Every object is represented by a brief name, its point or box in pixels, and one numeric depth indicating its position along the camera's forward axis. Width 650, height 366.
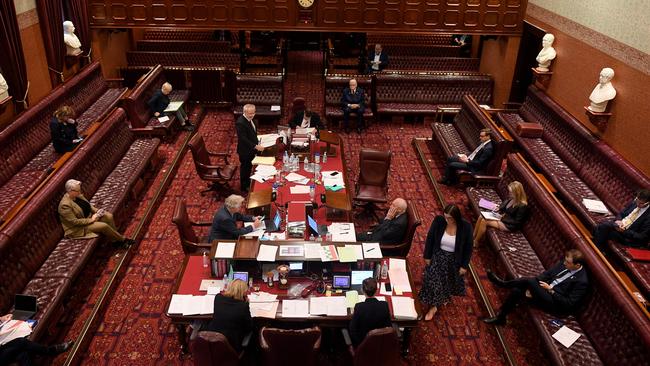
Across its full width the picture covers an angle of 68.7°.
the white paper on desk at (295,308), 5.14
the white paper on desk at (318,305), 5.17
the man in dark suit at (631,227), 6.54
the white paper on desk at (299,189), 7.32
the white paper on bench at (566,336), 5.29
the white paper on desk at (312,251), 5.30
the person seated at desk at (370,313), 4.73
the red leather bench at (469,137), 8.69
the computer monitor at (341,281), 5.39
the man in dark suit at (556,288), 5.51
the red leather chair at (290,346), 4.48
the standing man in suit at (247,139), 8.54
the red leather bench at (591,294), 4.79
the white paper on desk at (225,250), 5.30
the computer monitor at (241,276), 5.37
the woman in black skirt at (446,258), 5.75
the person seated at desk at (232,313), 4.74
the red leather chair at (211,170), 8.48
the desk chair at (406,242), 6.27
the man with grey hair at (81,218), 6.64
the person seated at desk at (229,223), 6.18
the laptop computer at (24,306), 5.34
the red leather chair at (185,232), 6.22
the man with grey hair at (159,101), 10.95
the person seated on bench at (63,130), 8.58
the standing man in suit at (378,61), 13.49
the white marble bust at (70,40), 11.05
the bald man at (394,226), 6.38
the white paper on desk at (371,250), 5.39
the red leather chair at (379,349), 4.43
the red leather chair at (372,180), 8.16
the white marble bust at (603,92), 8.38
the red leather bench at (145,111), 10.23
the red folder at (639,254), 6.42
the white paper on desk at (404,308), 5.18
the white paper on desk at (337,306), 5.17
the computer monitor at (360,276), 5.50
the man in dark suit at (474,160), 8.69
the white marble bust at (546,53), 10.59
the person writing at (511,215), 7.06
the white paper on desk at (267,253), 5.23
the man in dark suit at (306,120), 9.75
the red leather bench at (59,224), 5.62
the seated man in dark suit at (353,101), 11.56
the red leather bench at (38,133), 7.84
